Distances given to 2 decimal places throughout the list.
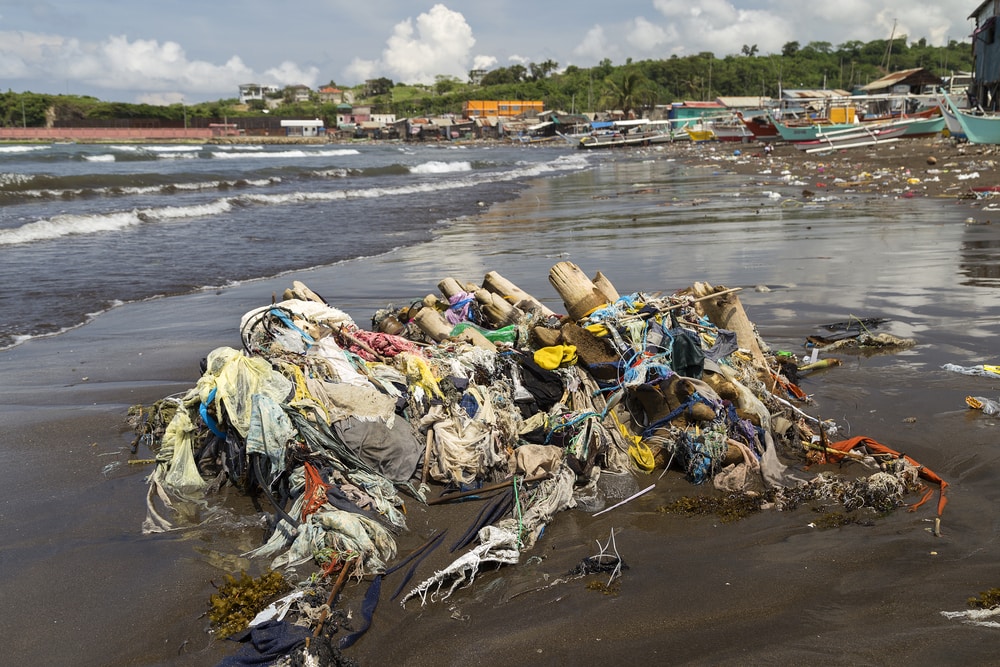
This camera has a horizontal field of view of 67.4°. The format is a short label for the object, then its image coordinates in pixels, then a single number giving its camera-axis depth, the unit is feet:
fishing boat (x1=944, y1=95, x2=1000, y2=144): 92.22
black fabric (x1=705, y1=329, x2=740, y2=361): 19.39
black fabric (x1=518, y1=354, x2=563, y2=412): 17.84
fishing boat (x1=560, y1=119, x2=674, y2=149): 253.85
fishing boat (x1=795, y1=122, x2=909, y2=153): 129.90
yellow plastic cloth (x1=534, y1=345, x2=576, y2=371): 17.90
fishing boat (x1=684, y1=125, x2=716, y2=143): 241.94
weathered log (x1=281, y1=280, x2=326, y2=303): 23.31
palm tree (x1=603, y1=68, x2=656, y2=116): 372.38
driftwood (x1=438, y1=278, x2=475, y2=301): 23.59
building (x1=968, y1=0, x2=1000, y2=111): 119.34
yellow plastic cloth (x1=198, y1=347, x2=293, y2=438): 15.30
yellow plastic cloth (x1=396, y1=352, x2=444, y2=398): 17.71
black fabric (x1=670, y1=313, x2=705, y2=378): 17.84
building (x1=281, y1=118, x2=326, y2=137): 444.96
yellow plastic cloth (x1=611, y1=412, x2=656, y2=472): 16.60
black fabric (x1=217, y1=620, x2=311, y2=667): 10.62
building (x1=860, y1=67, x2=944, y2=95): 205.98
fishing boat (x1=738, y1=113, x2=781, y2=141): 159.08
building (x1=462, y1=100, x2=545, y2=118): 449.06
